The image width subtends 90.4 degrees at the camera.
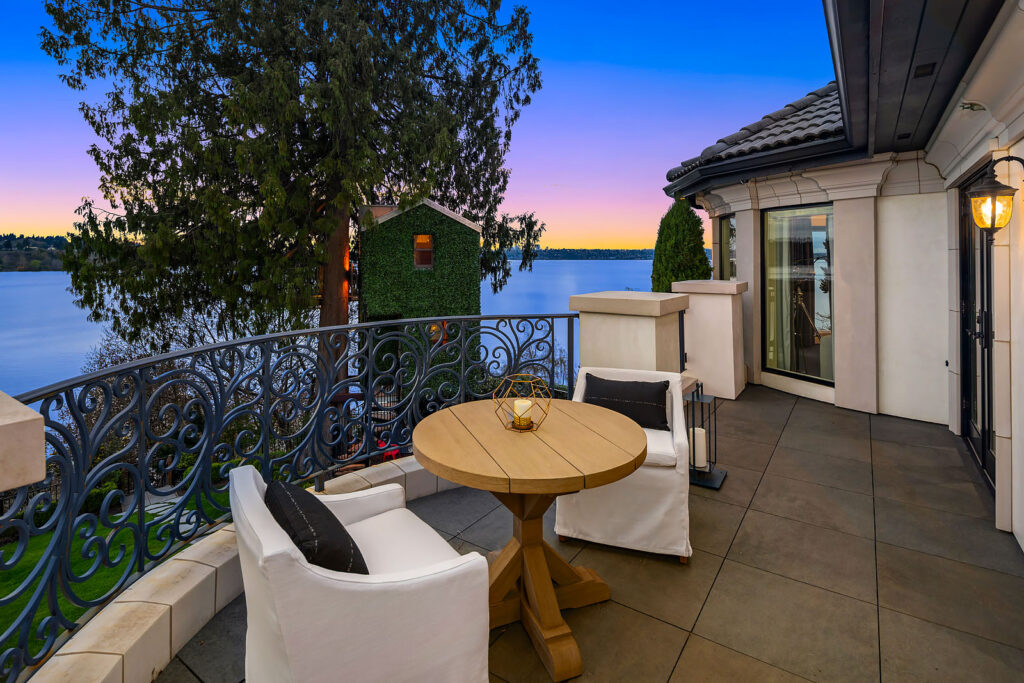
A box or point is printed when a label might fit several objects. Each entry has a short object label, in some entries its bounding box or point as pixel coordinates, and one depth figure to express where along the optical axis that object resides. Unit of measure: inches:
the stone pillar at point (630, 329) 137.6
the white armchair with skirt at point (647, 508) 98.3
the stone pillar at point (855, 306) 201.3
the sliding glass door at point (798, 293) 221.6
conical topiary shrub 267.4
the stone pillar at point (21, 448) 23.8
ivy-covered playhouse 537.3
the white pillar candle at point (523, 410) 88.0
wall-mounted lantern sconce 102.9
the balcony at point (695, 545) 71.8
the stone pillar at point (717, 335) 227.1
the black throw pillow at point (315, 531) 53.0
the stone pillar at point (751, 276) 244.7
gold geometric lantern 88.4
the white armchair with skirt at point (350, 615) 48.6
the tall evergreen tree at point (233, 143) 368.5
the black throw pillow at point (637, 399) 115.9
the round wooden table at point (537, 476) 70.9
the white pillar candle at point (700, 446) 133.2
